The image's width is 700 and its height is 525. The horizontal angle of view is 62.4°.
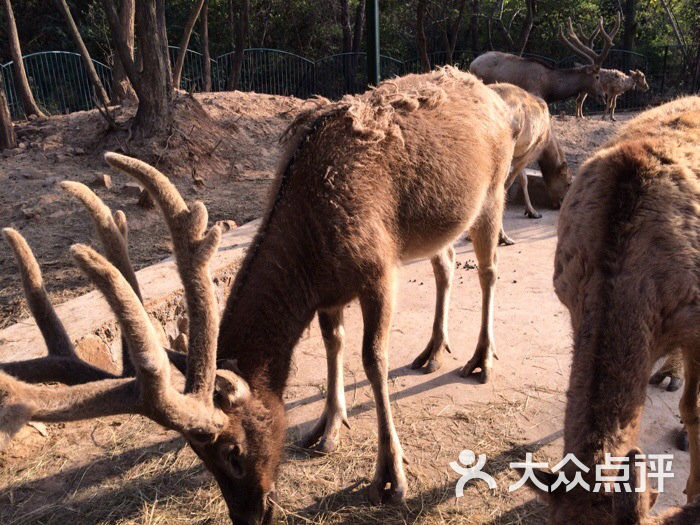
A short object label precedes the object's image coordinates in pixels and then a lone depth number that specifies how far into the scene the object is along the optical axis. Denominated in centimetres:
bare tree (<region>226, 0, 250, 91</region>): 1343
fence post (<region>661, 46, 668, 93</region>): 2044
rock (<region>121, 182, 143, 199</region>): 729
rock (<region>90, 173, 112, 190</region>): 737
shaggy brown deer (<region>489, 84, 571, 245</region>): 682
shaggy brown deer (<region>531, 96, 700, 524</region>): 219
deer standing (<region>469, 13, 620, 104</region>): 1473
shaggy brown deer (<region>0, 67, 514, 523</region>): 228
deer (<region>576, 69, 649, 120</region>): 1555
